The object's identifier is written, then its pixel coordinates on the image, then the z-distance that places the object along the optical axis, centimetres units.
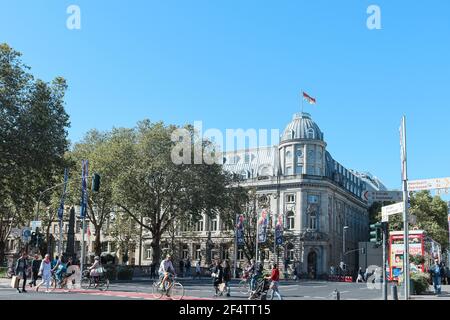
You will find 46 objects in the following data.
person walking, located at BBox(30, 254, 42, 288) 2740
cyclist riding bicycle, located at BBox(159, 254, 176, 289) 2073
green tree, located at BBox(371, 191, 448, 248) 7519
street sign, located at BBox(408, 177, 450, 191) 2100
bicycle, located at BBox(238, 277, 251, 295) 2944
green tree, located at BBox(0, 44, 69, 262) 3841
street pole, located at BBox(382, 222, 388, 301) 2048
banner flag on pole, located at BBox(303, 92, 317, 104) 8450
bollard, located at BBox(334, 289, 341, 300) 1915
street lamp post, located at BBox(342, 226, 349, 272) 8328
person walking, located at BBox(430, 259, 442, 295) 2859
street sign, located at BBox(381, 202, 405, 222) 2192
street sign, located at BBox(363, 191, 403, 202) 2080
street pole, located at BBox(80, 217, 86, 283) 2892
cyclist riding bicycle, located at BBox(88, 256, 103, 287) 2717
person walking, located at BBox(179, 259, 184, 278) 5428
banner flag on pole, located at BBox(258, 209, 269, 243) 4975
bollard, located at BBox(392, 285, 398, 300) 2081
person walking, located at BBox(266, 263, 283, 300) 2130
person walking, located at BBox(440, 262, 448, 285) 4248
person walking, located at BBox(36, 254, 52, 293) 2511
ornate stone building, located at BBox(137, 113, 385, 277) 7800
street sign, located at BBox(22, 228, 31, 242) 3556
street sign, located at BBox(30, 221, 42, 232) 3503
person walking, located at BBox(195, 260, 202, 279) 5268
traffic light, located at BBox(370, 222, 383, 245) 2166
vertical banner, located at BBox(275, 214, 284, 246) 5978
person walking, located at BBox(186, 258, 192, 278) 5637
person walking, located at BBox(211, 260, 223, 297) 2527
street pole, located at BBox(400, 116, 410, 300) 2195
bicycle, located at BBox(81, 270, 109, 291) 2708
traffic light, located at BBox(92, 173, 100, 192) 2959
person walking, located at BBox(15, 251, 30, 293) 2369
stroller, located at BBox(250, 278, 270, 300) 2236
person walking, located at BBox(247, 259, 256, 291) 2522
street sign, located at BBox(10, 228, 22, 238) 3916
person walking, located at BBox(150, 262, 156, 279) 4575
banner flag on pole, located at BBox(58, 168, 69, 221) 3676
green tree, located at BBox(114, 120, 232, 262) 5297
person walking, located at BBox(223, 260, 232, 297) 2535
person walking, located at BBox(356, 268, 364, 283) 5335
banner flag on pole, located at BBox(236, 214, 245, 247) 5016
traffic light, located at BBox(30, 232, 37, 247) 3294
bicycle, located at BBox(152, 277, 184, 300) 2056
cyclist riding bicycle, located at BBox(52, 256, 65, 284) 2793
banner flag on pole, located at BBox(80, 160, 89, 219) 3089
